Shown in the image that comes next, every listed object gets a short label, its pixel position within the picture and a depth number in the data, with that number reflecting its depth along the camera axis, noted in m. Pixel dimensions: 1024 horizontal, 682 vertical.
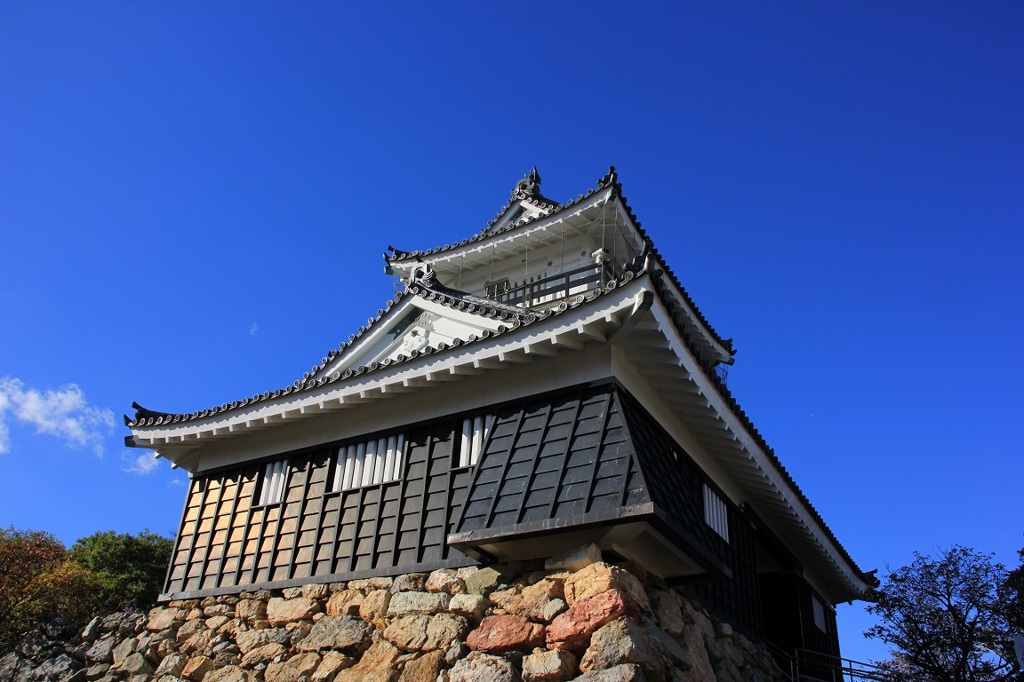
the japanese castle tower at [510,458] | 8.65
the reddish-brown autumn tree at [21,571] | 18.47
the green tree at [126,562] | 21.58
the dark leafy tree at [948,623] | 15.70
